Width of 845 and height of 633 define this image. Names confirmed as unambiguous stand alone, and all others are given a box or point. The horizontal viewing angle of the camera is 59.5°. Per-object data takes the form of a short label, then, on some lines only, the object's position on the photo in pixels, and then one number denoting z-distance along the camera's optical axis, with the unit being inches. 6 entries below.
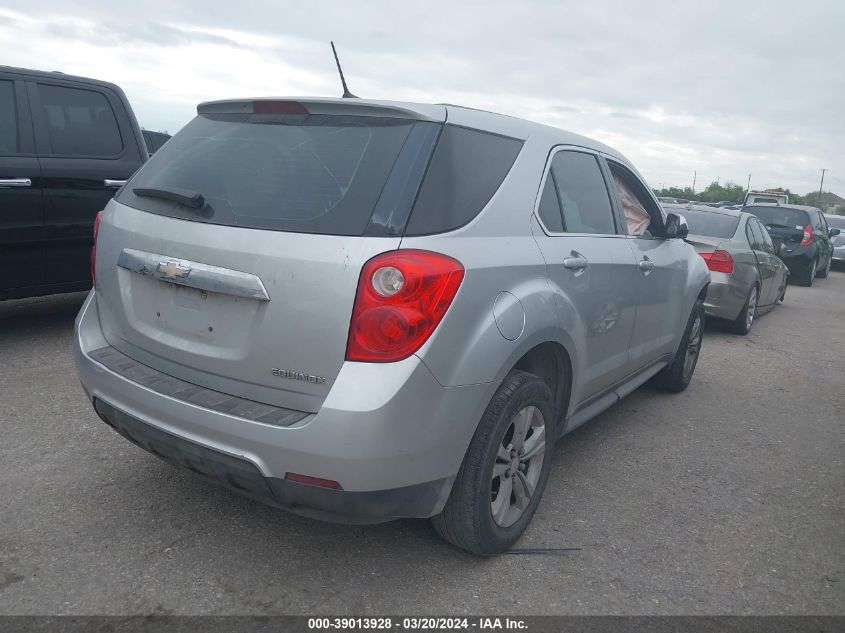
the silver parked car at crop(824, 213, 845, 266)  735.1
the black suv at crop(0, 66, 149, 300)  201.0
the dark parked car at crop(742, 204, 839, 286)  548.7
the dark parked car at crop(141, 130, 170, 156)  426.7
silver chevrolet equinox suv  92.2
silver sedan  303.4
